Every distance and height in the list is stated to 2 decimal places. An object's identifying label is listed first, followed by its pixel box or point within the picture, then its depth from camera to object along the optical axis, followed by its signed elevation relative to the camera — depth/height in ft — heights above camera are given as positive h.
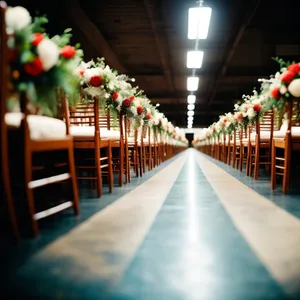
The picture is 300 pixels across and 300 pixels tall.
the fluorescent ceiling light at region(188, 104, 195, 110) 82.88 +6.64
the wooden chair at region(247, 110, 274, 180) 17.76 -0.32
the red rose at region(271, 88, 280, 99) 13.08 +1.50
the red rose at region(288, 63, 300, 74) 12.65 +2.30
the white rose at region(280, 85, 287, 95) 12.68 +1.58
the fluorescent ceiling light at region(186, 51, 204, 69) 38.03 +8.49
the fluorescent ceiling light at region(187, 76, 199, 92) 51.83 +7.93
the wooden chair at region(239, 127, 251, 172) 22.91 -0.54
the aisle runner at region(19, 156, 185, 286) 5.29 -2.04
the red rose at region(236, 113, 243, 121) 21.45 +1.06
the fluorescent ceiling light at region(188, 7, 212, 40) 25.79 +8.81
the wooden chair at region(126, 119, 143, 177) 19.35 -0.41
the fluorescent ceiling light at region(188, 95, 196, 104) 68.33 +7.08
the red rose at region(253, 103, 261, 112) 18.11 +1.37
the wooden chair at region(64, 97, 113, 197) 12.33 -0.15
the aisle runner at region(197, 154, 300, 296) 5.35 -2.08
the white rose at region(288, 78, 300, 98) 12.09 +1.58
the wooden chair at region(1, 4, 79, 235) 7.24 -0.19
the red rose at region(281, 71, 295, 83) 12.57 +2.03
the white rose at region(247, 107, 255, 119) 18.44 +1.09
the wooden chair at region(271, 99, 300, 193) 12.89 -0.29
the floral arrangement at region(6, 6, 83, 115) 7.03 +1.50
